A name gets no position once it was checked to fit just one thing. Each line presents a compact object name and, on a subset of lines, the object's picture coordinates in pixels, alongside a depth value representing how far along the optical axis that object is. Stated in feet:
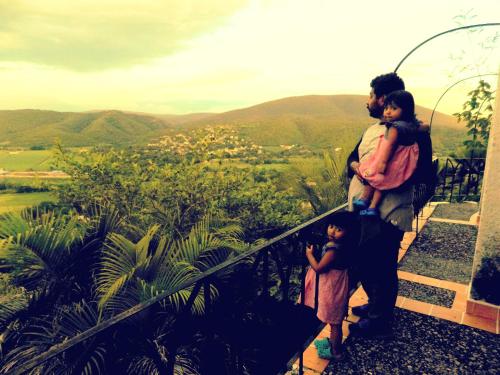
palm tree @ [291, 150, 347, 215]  23.73
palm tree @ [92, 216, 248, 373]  10.25
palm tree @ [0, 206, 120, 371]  10.73
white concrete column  8.59
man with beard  7.45
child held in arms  6.97
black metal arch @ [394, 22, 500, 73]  19.21
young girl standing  7.21
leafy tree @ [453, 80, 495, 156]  29.01
